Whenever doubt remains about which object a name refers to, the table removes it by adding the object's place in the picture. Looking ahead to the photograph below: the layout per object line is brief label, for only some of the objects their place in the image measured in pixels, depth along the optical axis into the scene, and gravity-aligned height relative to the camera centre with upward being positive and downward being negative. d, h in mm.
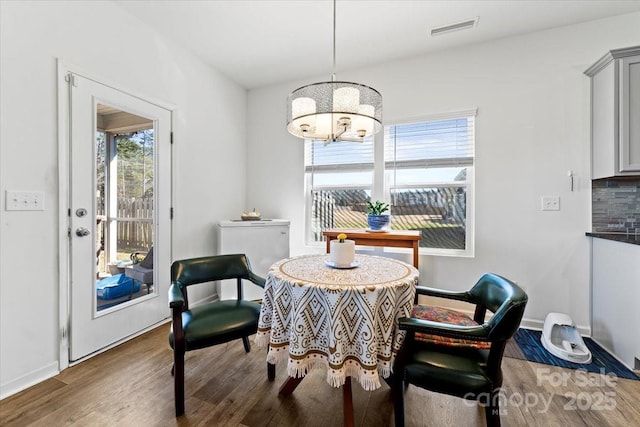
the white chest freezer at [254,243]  3111 -363
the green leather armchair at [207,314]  1543 -650
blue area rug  1965 -1107
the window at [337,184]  3320 +344
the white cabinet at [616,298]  1956 -653
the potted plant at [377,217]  2830 -50
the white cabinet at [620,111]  2100 +779
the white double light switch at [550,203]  2570 +87
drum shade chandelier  1642 +617
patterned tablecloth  1263 -521
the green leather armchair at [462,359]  1167 -679
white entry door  2037 -6
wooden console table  2619 -251
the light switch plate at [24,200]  1716 +67
